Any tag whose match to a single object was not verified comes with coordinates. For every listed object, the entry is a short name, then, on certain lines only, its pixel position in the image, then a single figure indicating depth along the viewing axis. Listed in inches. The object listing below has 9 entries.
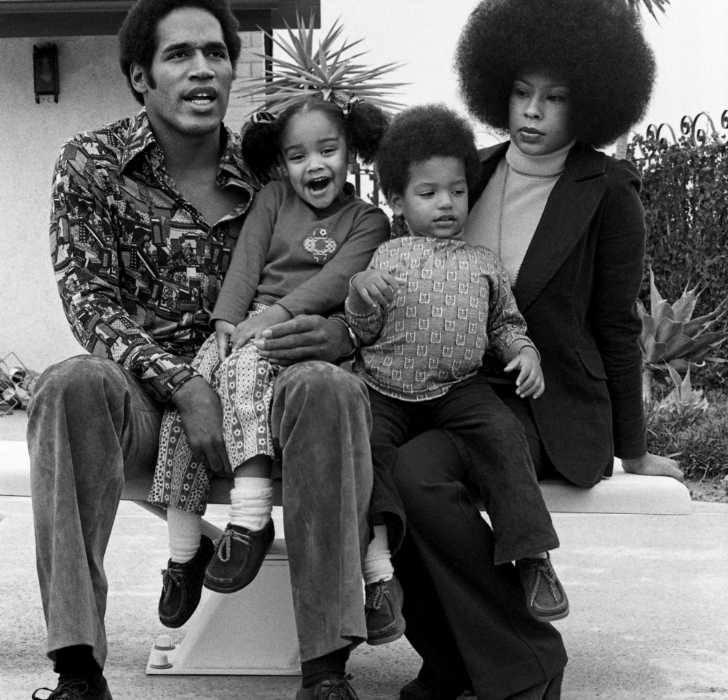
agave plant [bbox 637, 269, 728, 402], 317.1
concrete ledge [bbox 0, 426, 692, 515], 138.2
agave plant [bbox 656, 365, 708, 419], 295.1
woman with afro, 136.1
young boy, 125.9
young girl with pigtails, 126.4
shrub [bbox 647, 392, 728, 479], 276.5
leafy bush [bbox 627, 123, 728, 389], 343.6
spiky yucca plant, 345.1
